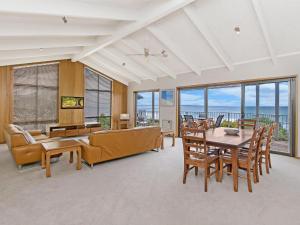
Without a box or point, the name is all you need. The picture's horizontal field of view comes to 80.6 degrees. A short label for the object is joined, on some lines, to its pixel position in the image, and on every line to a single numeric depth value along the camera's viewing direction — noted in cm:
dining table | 275
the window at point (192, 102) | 700
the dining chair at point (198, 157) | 278
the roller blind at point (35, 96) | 645
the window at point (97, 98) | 836
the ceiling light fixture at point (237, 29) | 384
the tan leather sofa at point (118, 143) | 374
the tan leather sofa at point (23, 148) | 349
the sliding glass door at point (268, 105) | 475
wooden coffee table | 328
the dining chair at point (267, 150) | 333
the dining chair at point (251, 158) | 275
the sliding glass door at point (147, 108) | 866
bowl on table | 365
